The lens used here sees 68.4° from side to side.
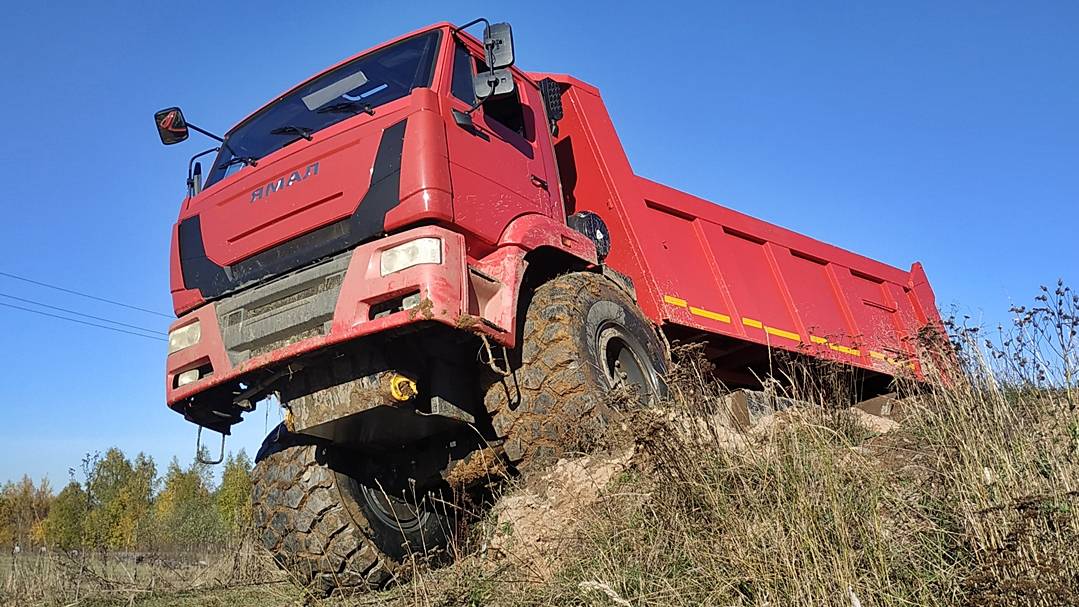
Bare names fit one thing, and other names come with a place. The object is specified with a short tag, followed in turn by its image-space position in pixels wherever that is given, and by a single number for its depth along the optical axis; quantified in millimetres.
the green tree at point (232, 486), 46909
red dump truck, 4297
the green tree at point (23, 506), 47781
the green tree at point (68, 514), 43947
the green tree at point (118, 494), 44297
